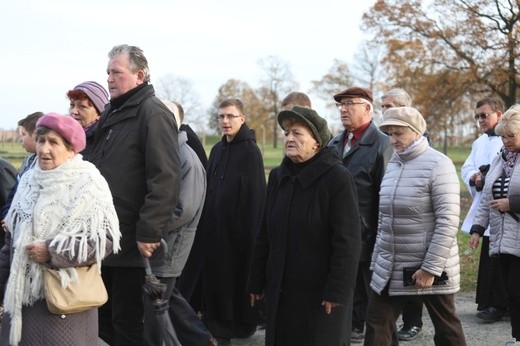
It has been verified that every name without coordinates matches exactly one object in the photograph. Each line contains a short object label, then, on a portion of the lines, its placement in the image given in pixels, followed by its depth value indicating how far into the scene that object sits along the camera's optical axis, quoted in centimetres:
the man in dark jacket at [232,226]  671
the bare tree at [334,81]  7094
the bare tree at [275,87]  7788
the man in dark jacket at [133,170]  469
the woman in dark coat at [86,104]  560
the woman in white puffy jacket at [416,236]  493
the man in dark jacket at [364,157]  623
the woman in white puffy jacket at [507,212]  589
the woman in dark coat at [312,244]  428
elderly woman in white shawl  382
